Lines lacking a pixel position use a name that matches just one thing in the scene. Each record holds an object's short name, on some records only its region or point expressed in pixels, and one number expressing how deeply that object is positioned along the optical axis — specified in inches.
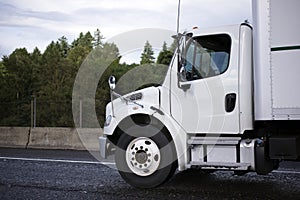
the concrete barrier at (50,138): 466.3
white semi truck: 211.3
